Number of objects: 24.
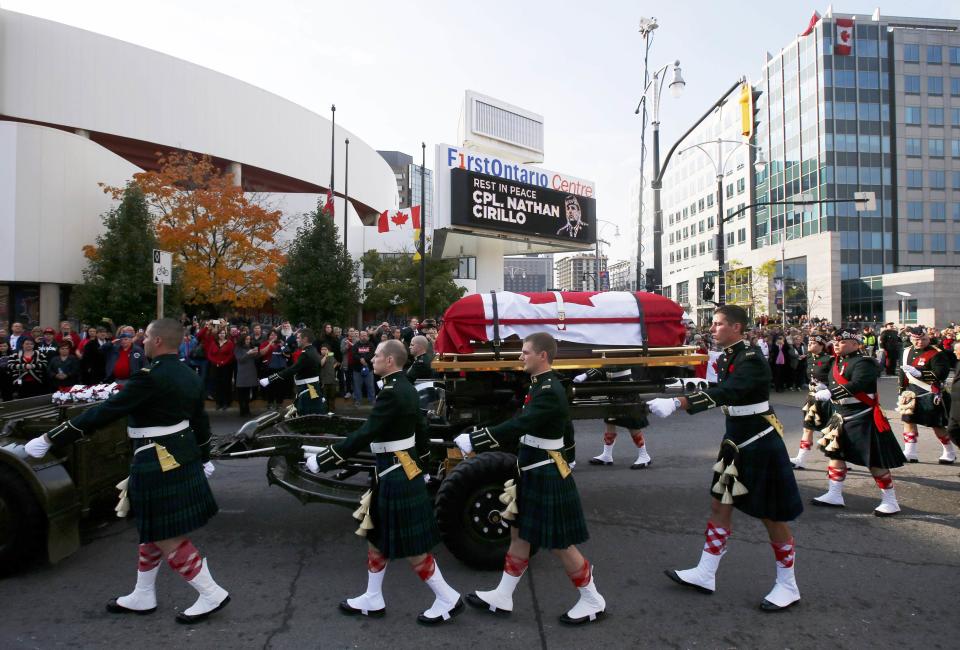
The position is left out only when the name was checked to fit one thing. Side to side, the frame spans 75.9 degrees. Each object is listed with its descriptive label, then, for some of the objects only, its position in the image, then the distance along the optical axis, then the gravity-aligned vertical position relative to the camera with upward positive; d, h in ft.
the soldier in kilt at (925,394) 24.95 -2.60
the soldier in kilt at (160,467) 11.88 -2.71
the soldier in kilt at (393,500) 11.93 -3.35
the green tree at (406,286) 108.88 +7.87
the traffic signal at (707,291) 57.34 +3.73
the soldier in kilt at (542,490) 11.89 -3.15
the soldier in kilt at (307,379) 27.09 -2.16
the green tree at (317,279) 80.59 +6.85
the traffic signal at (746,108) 47.29 +17.49
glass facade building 180.65 +56.56
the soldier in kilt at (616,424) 19.63 -3.66
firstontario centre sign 75.72 +17.48
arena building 73.56 +34.66
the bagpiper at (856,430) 19.01 -3.14
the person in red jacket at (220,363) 39.55 -2.12
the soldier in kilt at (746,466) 12.87 -2.94
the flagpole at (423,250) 80.69 +10.68
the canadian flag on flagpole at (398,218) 96.55 +18.12
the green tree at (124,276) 67.56 +6.13
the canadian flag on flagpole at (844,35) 103.56 +58.16
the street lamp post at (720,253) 56.03 +7.57
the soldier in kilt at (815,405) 23.29 -2.94
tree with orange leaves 72.33 +11.91
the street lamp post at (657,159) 49.16 +14.35
